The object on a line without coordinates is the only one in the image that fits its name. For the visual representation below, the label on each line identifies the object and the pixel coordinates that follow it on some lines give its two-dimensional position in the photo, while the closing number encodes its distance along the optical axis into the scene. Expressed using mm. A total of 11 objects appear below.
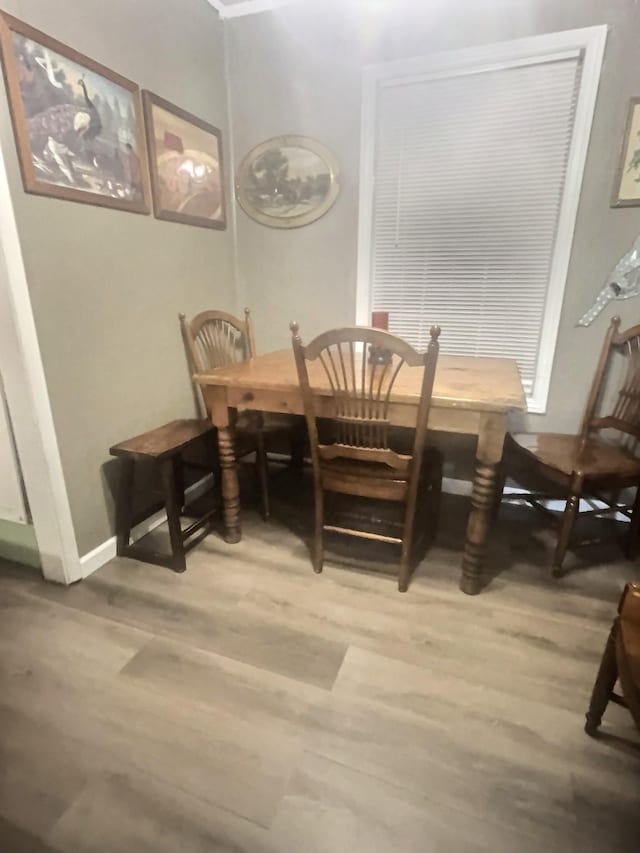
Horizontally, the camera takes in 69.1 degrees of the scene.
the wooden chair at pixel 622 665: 962
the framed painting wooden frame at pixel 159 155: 2033
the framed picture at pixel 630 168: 2025
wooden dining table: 1602
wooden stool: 1896
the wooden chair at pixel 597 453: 1860
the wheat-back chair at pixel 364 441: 1542
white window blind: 2221
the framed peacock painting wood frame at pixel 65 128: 1475
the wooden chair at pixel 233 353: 2320
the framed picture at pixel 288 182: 2562
